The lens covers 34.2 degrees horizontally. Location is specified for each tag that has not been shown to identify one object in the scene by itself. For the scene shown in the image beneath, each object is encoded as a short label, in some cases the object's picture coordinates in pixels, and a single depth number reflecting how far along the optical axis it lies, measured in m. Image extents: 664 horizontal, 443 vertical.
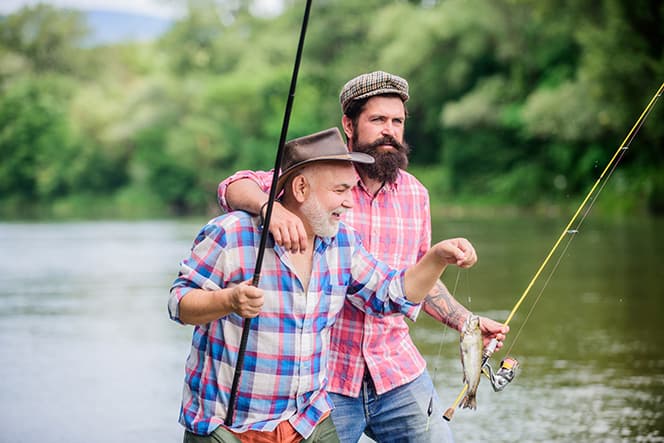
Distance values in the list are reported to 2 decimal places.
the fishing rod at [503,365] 4.21
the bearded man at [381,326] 4.25
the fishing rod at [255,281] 3.47
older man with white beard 3.55
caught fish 4.09
